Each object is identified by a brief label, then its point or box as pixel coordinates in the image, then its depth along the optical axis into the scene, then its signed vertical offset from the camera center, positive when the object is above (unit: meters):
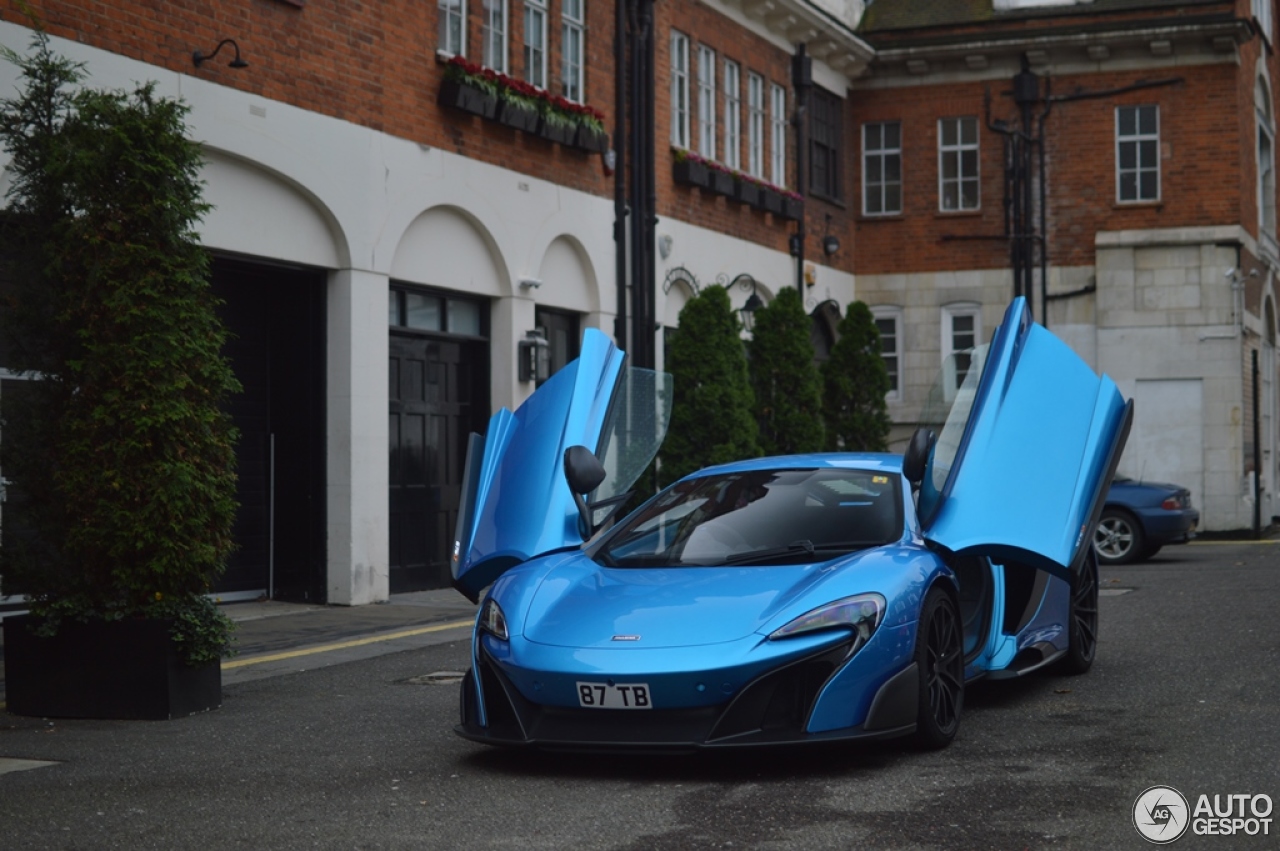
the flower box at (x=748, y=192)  22.88 +3.66
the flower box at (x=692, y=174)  21.16 +3.63
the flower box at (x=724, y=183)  22.00 +3.65
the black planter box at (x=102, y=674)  8.23 -0.98
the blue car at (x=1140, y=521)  19.48 -0.68
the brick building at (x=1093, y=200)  27.17 +4.28
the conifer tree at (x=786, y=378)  21.50 +1.09
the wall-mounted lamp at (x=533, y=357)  17.61 +1.14
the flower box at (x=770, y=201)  23.66 +3.67
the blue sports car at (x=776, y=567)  6.32 -0.43
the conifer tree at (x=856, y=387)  23.61 +1.06
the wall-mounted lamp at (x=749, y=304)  21.89 +2.05
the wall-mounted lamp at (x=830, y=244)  26.75 +3.43
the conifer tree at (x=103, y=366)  8.32 +0.51
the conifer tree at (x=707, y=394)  19.31 +0.81
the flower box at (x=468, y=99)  16.25 +3.53
